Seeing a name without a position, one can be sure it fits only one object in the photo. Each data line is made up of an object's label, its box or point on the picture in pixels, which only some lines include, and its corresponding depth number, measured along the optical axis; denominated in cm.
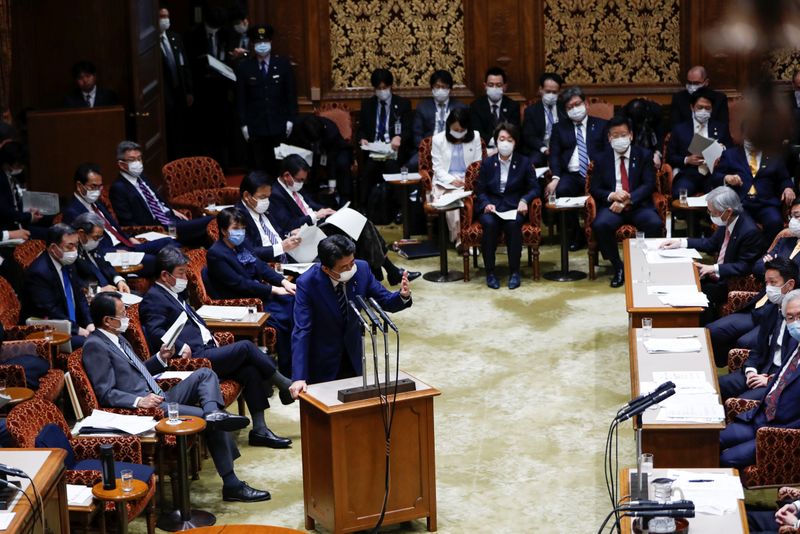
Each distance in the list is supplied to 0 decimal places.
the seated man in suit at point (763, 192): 1937
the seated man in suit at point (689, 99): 2195
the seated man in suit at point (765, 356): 1216
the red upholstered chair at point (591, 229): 2025
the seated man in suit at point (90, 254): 1543
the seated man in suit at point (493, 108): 2355
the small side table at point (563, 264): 2042
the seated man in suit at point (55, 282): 1412
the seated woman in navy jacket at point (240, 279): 1547
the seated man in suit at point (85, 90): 2130
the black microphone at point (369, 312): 989
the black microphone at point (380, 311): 984
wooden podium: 1045
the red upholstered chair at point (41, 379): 1257
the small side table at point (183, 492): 1075
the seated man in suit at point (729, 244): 1589
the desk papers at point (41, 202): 1753
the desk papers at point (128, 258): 1662
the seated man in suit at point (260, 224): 1686
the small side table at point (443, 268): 2044
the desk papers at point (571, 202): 2041
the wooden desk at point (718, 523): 846
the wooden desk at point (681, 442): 1060
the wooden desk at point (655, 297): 1419
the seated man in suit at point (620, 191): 2012
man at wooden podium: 1164
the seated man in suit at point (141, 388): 1147
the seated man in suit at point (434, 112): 2327
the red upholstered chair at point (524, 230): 2033
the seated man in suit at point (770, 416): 1087
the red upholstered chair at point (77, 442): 966
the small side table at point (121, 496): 943
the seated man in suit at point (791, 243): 1511
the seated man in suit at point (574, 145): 2162
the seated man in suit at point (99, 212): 1720
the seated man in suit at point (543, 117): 2294
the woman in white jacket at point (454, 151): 2155
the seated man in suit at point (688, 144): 2133
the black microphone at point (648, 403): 764
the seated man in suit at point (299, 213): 1805
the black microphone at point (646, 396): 792
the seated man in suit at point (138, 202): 1875
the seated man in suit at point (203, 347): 1319
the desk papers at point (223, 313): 1450
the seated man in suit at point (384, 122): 2364
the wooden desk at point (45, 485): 759
